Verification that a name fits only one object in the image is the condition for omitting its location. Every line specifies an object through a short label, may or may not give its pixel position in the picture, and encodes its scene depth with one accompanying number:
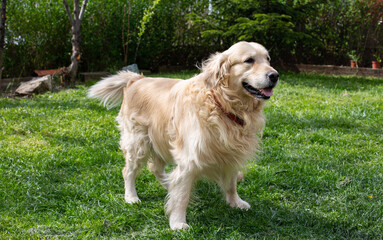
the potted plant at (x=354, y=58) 10.45
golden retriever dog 2.85
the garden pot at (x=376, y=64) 10.35
